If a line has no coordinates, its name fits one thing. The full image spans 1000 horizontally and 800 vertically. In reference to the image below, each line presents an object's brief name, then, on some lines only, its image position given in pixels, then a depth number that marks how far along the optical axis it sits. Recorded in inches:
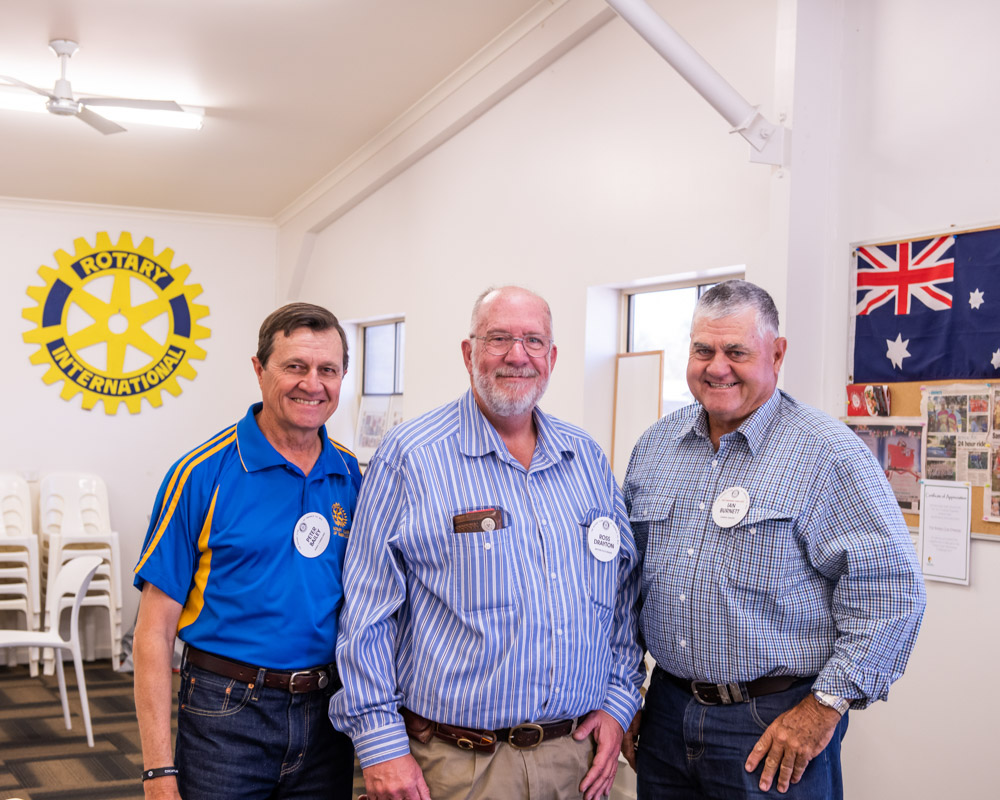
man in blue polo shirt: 72.2
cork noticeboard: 109.1
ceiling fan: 171.9
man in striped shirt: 70.3
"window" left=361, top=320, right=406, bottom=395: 243.6
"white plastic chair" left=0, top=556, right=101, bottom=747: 184.9
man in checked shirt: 69.6
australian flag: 102.4
